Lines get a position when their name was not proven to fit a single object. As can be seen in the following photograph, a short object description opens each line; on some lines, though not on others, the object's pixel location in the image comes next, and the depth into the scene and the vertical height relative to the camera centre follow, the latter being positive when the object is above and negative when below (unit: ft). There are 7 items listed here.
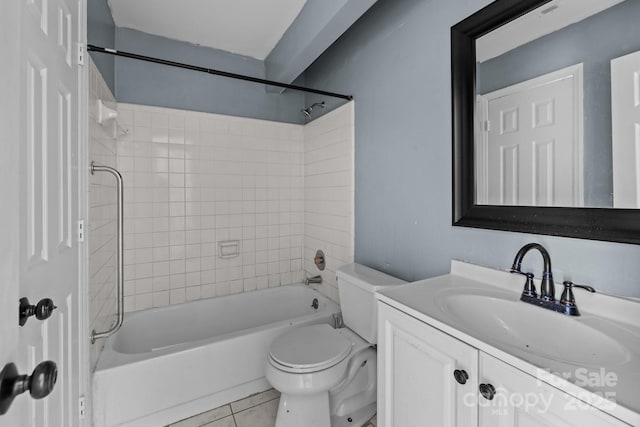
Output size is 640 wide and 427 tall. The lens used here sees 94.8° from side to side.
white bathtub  4.85 -2.86
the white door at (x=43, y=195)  1.40 +0.14
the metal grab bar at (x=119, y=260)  4.56 -0.77
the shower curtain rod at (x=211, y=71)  4.58 +2.76
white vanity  1.98 -1.23
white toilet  4.56 -2.46
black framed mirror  2.98 +0.25
